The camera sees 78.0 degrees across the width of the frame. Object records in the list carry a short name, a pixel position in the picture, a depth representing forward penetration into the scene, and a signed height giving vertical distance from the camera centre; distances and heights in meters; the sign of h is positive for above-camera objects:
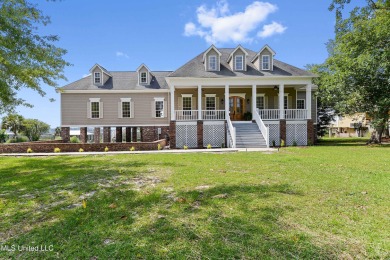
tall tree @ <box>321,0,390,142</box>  16.92 +3.99
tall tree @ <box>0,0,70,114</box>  6.77 +2.36
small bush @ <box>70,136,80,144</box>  25.86 -1.16
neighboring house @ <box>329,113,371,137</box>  46.31 -0.18
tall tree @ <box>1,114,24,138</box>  37.66 +0.88
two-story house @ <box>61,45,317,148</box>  17.69 +2.45
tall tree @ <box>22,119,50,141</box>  41.06 +0.48
